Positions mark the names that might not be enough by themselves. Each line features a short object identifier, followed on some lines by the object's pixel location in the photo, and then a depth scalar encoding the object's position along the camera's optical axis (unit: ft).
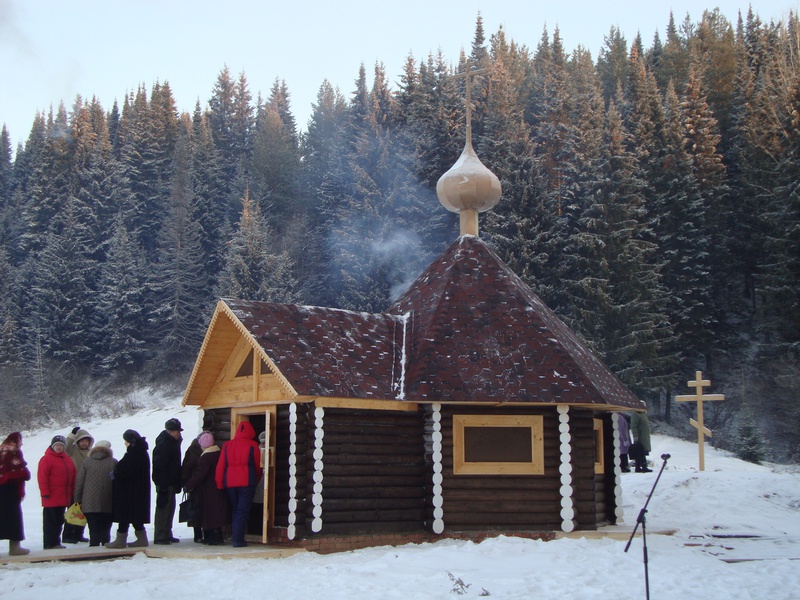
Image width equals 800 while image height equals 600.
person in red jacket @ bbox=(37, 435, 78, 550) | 37.24
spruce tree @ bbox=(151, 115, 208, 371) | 150.92
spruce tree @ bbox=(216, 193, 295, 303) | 135.23
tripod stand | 23.70
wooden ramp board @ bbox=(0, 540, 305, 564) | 33.96
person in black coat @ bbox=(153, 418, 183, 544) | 39.45
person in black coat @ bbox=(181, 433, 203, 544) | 39.91
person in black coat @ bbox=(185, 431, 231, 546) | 38.88
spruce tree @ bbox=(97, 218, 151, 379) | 148.85
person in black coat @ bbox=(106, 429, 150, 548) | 37.37
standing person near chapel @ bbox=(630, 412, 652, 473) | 65.57
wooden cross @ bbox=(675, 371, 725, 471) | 65.98
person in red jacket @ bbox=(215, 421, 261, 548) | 38.09
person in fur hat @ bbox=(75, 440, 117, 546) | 37.83
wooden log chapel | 38.29
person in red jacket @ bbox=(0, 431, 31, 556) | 34.96
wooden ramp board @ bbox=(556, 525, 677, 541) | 39.78
